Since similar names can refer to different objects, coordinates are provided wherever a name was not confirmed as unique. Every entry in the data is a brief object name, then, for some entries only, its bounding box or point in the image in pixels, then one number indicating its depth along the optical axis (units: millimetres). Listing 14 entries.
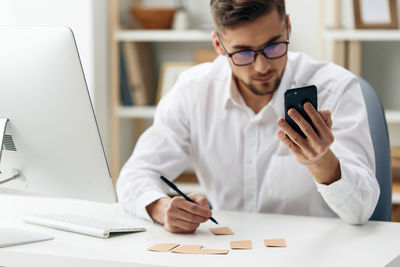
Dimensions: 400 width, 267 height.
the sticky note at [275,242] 1359
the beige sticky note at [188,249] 1310
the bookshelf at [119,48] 3186
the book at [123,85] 3322
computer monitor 1307
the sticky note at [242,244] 1345
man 1541
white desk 1253
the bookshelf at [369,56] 2920
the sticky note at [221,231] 1482
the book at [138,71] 3285
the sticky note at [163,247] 1326
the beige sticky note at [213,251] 1305
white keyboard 1447
